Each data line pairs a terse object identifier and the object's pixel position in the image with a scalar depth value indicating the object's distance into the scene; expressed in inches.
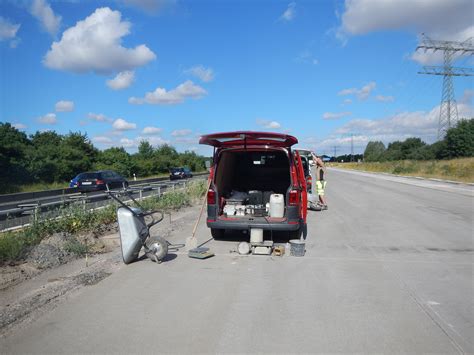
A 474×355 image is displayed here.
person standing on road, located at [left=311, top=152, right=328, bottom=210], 580.1
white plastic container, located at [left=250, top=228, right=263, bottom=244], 313.9
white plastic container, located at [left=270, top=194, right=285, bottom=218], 334.0
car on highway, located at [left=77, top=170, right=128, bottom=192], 1063.6
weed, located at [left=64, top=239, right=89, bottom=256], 296.4
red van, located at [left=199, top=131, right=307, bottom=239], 322.3
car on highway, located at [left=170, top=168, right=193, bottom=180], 1795.8
